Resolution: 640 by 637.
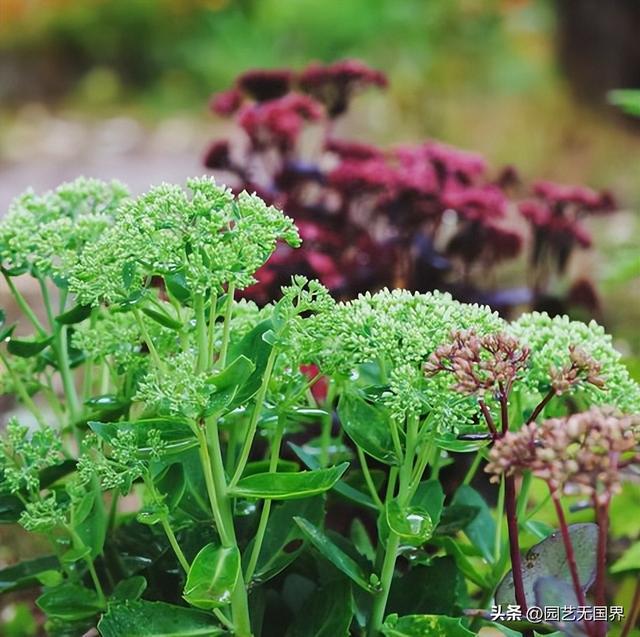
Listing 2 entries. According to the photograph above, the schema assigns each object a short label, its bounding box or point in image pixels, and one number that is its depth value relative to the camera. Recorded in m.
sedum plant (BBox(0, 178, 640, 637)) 0.90
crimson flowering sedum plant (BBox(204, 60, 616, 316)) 1.91
